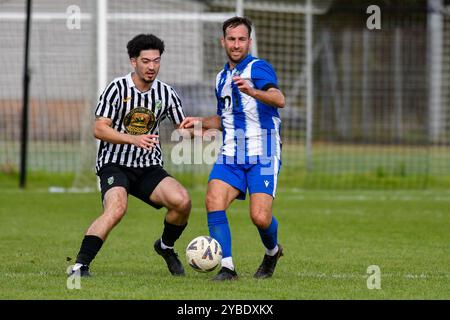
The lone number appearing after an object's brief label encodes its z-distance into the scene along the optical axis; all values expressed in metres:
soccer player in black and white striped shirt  17.09
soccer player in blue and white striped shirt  17.19
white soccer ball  16.59
